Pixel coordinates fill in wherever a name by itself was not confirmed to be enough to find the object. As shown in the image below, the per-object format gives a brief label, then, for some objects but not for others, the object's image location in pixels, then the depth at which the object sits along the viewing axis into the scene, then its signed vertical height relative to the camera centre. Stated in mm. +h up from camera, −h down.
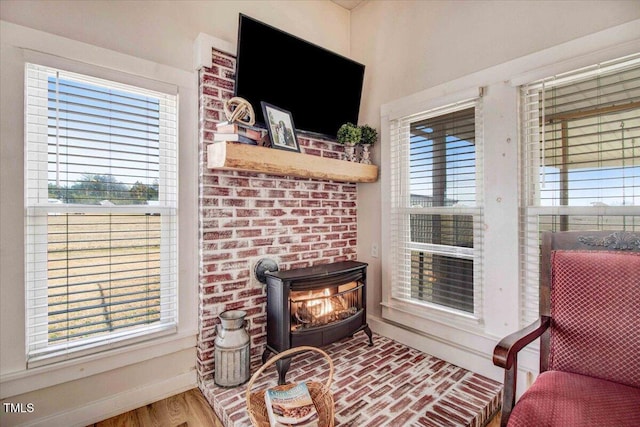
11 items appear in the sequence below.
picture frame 2225 +631
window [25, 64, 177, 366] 1680 -8
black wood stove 2068 -677
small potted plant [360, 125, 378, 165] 2717 +645
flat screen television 2158 +1048
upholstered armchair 1182 -560
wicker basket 1510 -979
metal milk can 1995 -902
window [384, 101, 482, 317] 2234 +29
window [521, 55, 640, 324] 1641 +338
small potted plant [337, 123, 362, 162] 2646 +646
